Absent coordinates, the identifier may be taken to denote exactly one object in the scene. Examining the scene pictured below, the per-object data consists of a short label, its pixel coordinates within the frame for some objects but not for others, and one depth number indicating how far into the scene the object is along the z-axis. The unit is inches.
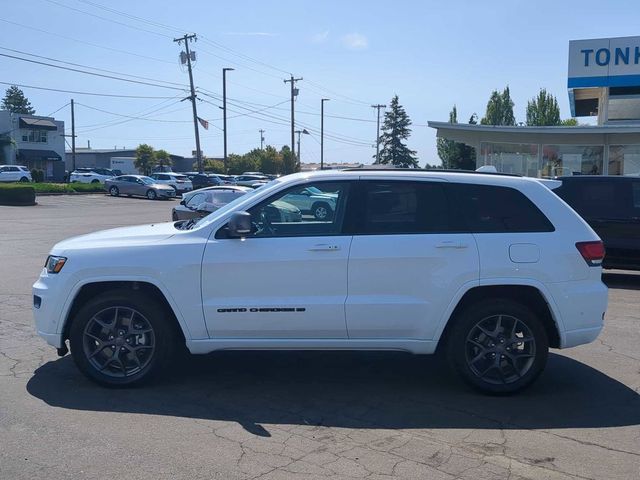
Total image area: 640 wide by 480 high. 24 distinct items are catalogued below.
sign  1023.6
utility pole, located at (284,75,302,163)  2536.9
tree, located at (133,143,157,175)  3353.8
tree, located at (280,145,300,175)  3290.6
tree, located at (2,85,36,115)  5246.1
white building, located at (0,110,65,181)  2765.7
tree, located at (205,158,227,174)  3296.5
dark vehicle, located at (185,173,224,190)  1972.2
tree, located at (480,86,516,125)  2532.0
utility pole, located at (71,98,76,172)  3075.8
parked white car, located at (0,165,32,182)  2076.8
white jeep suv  228.5
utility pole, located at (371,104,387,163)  3152.1
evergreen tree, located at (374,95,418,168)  3248.0
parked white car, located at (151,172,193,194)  2026.0
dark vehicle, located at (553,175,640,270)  457.1
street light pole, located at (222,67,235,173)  2251.5
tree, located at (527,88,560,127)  2434.8
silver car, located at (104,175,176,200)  1838.1
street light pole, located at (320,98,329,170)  2962.6
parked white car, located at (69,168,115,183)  2345.1
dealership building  957.2
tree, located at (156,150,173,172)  3417.8
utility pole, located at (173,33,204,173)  2068.2
